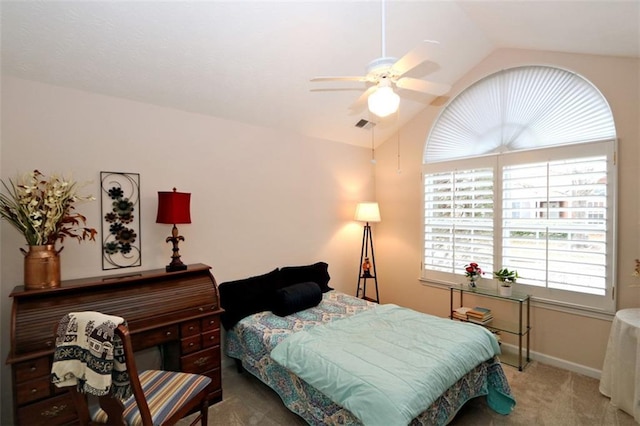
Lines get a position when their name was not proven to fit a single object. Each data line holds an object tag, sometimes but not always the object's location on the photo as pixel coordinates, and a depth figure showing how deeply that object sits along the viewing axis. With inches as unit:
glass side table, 120.6
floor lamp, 159.0
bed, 69.2
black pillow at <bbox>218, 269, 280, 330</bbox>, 112.4
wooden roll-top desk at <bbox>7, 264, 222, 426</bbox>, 69.0
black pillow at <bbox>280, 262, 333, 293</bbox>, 135.2
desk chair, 57.7
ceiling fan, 64.4
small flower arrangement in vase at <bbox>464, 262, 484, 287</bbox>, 135.0
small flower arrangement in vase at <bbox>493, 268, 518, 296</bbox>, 125.6
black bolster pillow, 115.1
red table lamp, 95.9
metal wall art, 95.7
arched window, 110.2
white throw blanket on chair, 54.4
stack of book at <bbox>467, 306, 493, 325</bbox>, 128.3
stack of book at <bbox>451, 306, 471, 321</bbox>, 130.6
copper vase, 75.1
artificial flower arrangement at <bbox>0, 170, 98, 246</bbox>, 74.4
